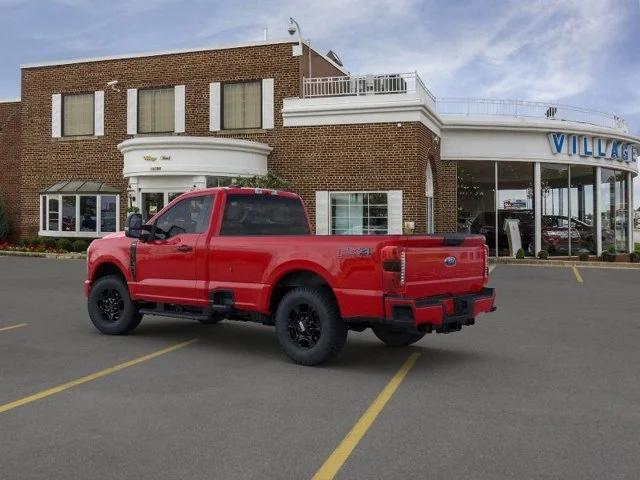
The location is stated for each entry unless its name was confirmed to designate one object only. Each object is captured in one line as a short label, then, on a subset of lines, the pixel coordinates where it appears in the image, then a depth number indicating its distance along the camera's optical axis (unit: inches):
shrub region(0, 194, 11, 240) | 1121.4
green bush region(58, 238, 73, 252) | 1006.4
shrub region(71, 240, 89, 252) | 985.5
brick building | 878.4
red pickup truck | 257.8
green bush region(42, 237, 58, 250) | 1027.3
